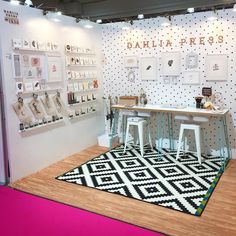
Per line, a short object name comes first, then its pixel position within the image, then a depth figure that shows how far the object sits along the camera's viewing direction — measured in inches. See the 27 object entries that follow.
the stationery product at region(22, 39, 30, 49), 146.2
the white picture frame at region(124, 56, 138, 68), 199.5
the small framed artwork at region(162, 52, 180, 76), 184.2
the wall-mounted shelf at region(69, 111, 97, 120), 185.2
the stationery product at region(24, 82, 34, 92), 149.0
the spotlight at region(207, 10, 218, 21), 163.3
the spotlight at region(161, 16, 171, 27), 174.8
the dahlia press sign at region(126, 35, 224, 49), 171.5
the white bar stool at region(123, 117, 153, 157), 180.9
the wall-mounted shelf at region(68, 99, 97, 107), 183.0
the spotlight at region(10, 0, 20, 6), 135.4
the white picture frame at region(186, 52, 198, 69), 178.7
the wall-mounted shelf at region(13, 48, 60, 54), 144.3
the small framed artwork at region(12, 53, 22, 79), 141.8
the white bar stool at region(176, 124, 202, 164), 163.9
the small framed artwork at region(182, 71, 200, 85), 179.5
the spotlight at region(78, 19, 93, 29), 189.6
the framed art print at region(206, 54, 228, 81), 170.4
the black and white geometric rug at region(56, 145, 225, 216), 125.3
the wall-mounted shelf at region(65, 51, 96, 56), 186.6
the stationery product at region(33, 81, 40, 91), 154.1
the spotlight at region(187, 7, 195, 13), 162.9
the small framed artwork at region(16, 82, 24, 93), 143.9
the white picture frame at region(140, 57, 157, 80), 193.3
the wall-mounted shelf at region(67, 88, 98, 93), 191.8
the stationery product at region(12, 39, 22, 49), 140.5
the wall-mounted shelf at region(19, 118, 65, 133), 149.8
